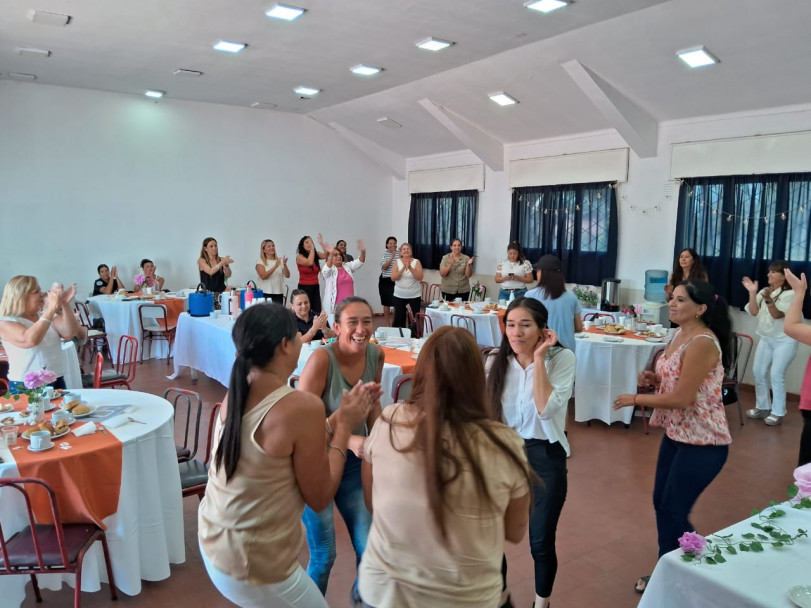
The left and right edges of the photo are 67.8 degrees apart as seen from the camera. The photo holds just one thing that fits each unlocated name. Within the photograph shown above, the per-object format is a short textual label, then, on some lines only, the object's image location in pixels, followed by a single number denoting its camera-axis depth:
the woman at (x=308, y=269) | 8.37
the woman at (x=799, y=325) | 2.80
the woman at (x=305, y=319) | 4.75
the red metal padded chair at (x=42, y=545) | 2.42
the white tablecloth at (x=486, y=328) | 7.05
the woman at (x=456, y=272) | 8.88
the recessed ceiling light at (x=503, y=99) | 7.87
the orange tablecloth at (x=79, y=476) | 2.63
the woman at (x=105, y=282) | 8.46
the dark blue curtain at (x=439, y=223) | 10.47
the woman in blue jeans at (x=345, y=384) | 2.36
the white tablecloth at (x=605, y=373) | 5.29
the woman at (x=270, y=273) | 7.98
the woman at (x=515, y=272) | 8.04
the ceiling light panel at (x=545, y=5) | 5.07
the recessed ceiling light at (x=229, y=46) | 6.38
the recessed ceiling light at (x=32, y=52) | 6.66
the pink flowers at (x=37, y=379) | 3.21
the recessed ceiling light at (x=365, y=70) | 7.37
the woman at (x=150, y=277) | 8.78
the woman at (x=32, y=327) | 3.62
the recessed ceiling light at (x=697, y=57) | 5.71
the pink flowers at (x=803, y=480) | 2.31
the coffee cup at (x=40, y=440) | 2.70
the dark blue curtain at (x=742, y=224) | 6.45
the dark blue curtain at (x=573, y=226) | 8.27
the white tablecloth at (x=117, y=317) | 7.46
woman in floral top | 2.50
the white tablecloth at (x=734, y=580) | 1.69
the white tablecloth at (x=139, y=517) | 2.67
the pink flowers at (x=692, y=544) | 1.84
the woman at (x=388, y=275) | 9.01
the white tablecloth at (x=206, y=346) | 5.84
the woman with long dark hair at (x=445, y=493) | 1.39
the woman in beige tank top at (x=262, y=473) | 1.65
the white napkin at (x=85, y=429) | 2.88
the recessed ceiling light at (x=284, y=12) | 5.23
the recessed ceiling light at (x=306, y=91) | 8.73
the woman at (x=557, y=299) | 4.42
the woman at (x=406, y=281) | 8.09
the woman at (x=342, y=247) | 8.34
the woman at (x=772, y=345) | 5.60
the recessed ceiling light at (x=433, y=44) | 6.20
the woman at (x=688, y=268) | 5.98
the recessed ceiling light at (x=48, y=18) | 5.44
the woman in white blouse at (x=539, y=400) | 2.39
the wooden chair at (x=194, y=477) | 3.15
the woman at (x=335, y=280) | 7.06
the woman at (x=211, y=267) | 8.31
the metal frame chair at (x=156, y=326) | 7.60
